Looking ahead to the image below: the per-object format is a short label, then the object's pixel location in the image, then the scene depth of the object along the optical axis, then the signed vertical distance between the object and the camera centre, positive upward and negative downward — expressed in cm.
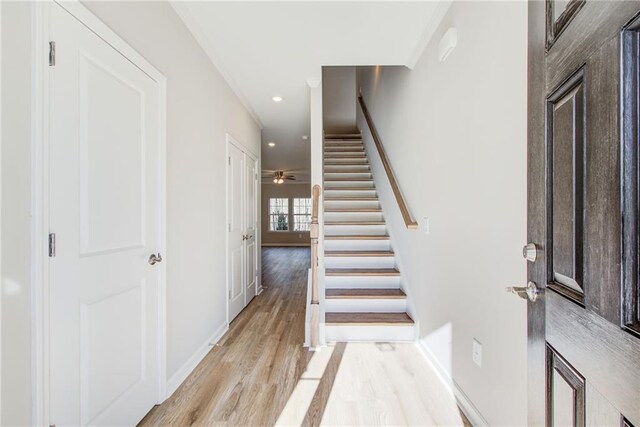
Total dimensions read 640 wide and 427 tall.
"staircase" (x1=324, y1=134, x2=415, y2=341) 272 -63
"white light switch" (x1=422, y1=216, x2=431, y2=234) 236 -10
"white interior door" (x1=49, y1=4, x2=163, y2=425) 119 -8
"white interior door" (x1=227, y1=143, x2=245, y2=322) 322 -19
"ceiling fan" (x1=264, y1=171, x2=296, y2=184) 897 +115
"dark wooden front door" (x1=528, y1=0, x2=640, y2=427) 51 +1
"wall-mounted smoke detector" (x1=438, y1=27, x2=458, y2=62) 182 +105
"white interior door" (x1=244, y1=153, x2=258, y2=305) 392 -16
